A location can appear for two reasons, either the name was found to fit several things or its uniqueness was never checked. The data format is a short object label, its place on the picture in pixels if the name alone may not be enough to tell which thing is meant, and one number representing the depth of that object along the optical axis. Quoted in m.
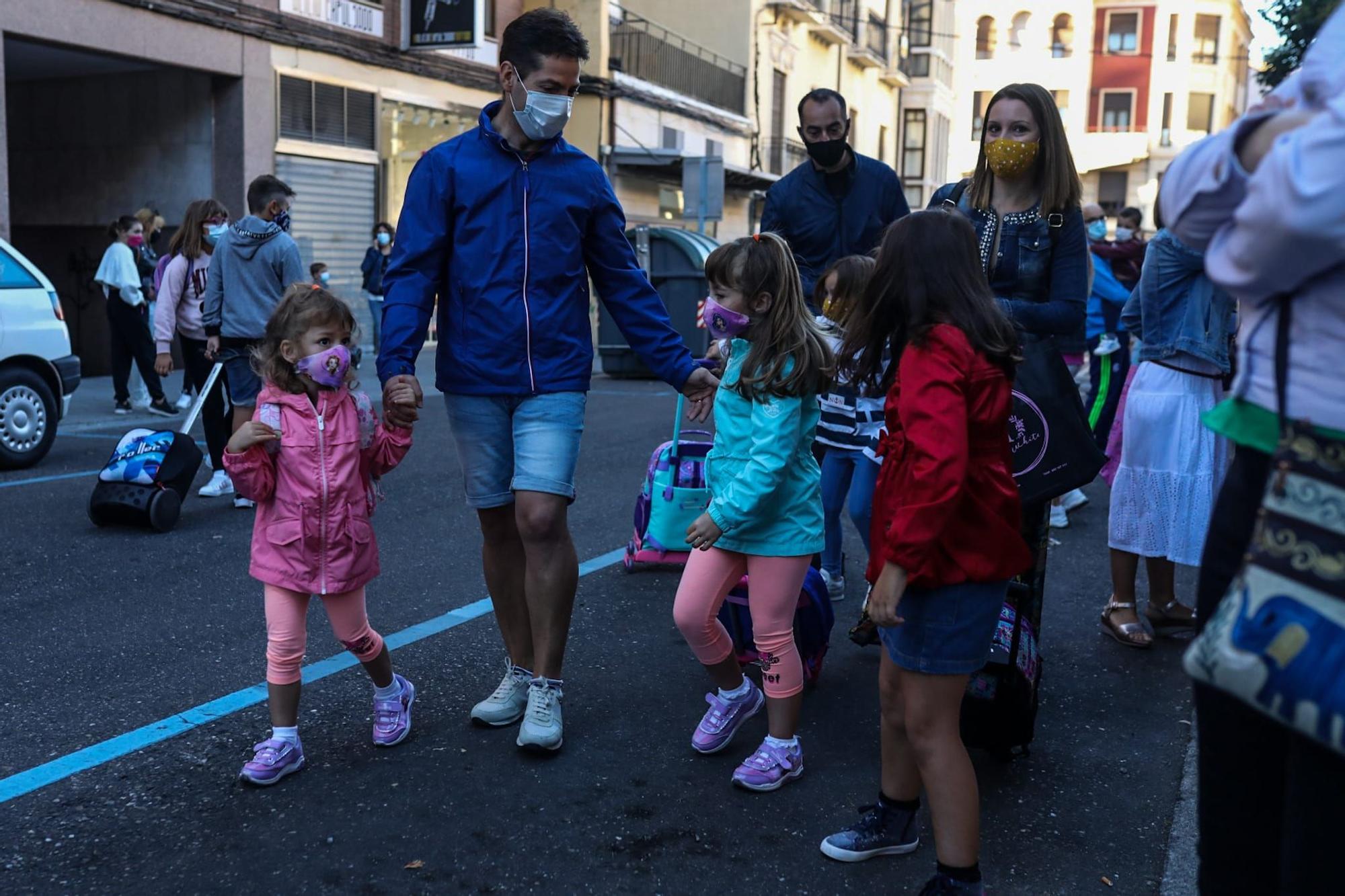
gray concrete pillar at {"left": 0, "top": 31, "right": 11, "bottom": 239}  13.77
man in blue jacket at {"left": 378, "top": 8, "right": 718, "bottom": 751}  3.75
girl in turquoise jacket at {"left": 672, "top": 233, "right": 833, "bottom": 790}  3.48
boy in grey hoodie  7.29
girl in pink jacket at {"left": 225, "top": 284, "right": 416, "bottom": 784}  3.50
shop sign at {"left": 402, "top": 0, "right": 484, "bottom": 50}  19.25
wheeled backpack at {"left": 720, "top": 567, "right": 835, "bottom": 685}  4.06
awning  26.44
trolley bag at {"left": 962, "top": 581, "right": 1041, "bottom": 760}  3.53
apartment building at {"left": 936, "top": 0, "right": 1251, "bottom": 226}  55.97
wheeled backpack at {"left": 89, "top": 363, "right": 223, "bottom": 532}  6.71
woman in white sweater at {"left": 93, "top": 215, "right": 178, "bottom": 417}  12.05
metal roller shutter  18.31
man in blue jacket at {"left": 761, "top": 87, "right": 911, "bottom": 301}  5.12
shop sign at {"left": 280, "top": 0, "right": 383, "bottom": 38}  17.94
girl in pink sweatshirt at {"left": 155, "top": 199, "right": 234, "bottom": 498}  8.34
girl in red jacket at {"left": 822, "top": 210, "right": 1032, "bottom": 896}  2.63
